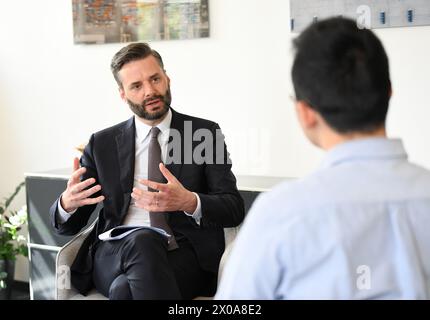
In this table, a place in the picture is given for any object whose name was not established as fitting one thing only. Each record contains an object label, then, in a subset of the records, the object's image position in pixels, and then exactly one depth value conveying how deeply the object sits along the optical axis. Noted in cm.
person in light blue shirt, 107
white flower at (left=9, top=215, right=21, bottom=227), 404
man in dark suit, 230
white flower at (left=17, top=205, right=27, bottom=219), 406
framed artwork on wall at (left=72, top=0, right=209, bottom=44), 350
